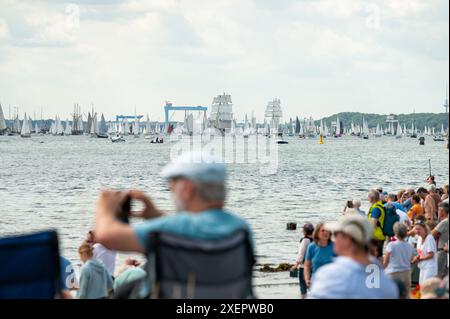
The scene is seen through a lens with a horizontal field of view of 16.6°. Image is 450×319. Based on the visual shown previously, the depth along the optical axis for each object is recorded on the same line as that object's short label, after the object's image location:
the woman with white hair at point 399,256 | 21.23
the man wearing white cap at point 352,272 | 9.27
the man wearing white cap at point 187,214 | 7.32
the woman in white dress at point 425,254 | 21.89
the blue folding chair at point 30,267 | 8.58
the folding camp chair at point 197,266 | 7.38
